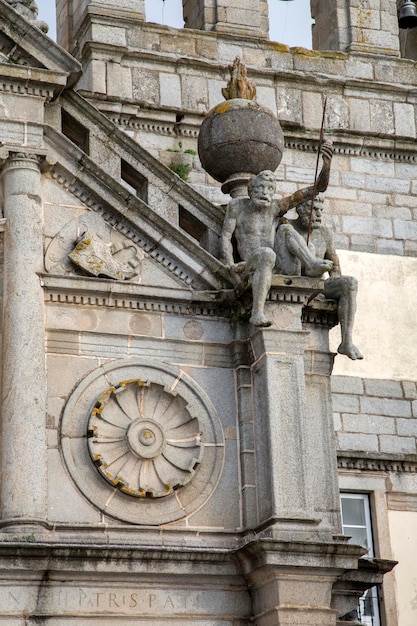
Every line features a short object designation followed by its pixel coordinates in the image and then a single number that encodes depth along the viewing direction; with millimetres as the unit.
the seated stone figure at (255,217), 15109
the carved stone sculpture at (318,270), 14867
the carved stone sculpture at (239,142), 15672
